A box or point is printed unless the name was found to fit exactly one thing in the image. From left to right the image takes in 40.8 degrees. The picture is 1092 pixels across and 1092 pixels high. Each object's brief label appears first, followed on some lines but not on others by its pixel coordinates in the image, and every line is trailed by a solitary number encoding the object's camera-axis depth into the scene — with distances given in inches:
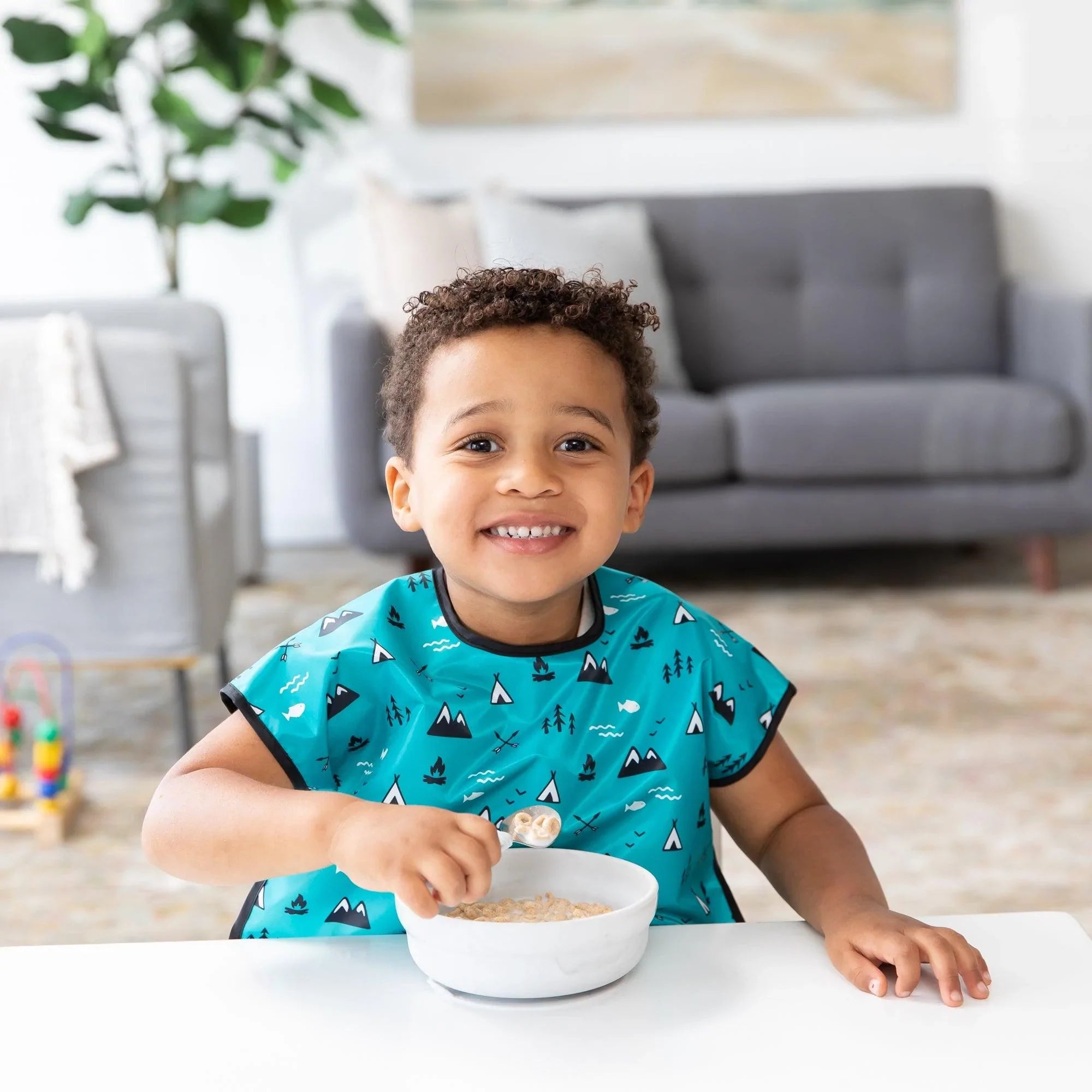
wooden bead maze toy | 78.0
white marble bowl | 23.7
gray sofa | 121.5
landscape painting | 146.3
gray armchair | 84.0
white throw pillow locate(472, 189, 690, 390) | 129.2
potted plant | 125.6
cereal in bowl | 26.6
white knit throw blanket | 81.8
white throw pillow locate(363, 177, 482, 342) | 126.3
